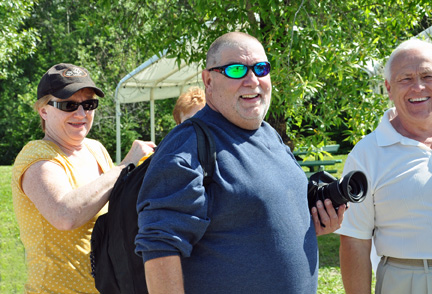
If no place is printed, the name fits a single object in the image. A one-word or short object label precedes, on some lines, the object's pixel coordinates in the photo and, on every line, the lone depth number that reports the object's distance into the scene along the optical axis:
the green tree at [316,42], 4.29
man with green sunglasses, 1.71
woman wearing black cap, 2.09
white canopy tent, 10.16
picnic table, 11.21
